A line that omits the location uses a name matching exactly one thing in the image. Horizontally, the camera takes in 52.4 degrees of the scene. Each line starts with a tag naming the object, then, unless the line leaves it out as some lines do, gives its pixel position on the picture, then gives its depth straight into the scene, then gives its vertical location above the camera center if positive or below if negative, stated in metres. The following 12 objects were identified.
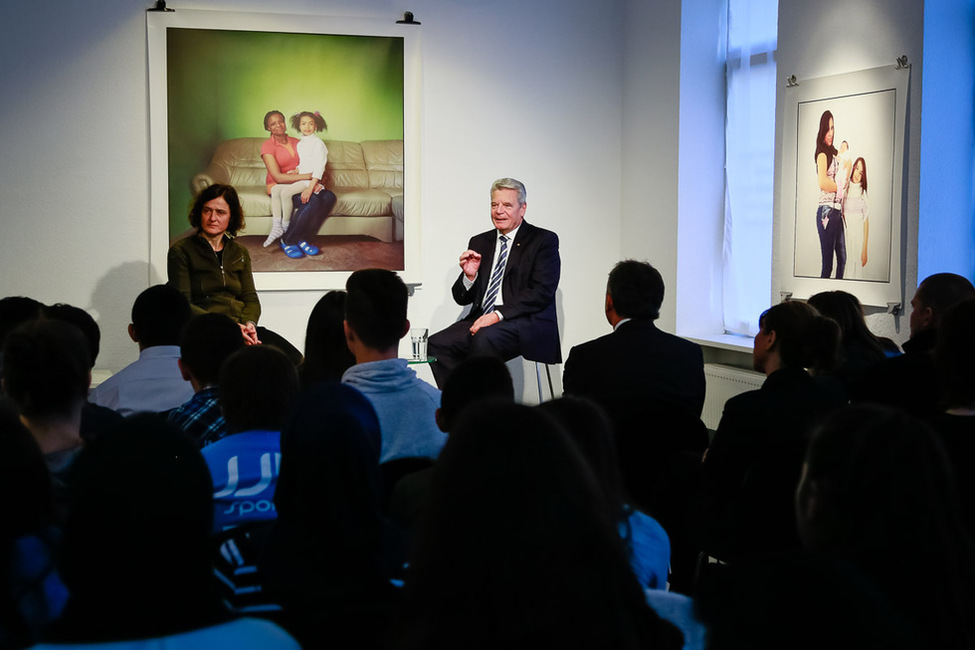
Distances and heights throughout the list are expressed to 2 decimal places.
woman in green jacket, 6.46 -0.16
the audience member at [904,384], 3.16 -0.45
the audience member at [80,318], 4.06 -0.34
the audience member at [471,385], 2.56 -0.37
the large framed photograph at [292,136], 7.15 +0.76
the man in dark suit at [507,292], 6.70 -0.35
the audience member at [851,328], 3.87 -0.33
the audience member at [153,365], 3.77 -0.50
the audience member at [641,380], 3.67 -0.54
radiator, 6.50 -0.96
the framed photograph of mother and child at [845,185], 5.44 +0.34
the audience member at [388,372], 2.88 -0.40
